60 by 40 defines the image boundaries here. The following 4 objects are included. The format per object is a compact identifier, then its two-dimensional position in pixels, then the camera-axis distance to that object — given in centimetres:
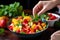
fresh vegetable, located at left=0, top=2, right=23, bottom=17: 115
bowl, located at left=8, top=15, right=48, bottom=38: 92
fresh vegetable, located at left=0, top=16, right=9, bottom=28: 105
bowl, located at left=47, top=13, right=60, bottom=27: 104
